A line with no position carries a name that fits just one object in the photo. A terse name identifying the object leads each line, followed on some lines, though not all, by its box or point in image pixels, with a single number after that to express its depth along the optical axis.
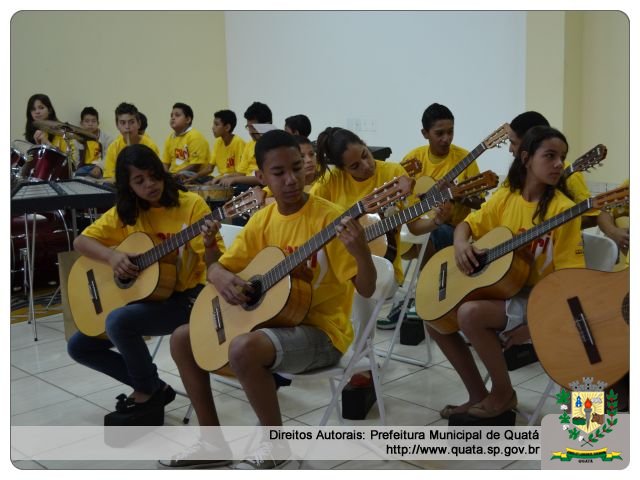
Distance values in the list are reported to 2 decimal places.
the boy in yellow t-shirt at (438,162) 3.78
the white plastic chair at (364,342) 2.38
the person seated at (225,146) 6.39
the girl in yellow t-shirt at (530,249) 2.48
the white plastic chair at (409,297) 3.38
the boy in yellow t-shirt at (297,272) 2.29
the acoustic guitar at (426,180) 2.43
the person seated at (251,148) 5.71
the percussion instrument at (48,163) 4.78
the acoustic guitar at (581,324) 2.11
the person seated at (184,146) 6.56
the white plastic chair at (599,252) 2.64
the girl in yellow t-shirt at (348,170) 3.35
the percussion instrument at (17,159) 5.18
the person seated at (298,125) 4.38
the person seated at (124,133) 5.91
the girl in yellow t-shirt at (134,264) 2.79
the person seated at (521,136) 2.92
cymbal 5.46
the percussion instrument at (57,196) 3.61
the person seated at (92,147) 6.72
